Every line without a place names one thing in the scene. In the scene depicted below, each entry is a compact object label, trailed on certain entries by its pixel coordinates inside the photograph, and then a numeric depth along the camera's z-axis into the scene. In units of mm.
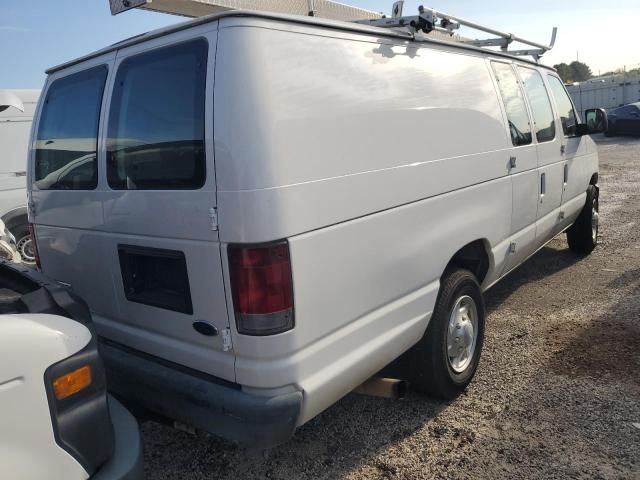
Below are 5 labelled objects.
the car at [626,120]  21062
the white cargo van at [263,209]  2182
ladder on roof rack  2719
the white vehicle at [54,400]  1605
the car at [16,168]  7691
